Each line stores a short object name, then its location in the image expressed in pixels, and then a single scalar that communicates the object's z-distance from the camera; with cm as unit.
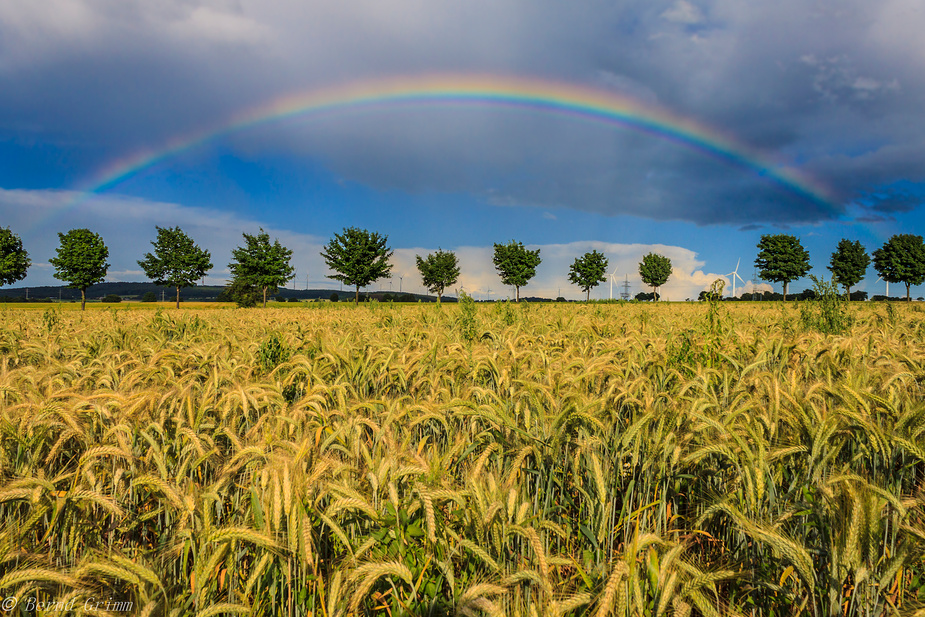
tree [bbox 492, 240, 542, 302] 8819
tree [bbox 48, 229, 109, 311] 6122
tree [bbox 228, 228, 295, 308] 6394
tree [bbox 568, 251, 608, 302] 9506
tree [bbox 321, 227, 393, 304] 6681
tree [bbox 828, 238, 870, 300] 9938
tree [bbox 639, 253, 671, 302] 11138
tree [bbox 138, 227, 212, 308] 6981
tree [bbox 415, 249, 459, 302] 8819
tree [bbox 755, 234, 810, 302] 9125
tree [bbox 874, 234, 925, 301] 9069
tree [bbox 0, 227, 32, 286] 6153
